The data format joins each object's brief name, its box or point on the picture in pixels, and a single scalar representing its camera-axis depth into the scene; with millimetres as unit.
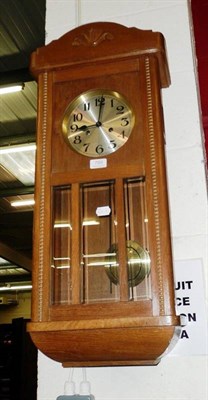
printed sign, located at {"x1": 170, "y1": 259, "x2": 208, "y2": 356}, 1164
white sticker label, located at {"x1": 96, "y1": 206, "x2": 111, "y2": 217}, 1186
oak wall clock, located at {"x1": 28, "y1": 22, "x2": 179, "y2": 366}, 1035
